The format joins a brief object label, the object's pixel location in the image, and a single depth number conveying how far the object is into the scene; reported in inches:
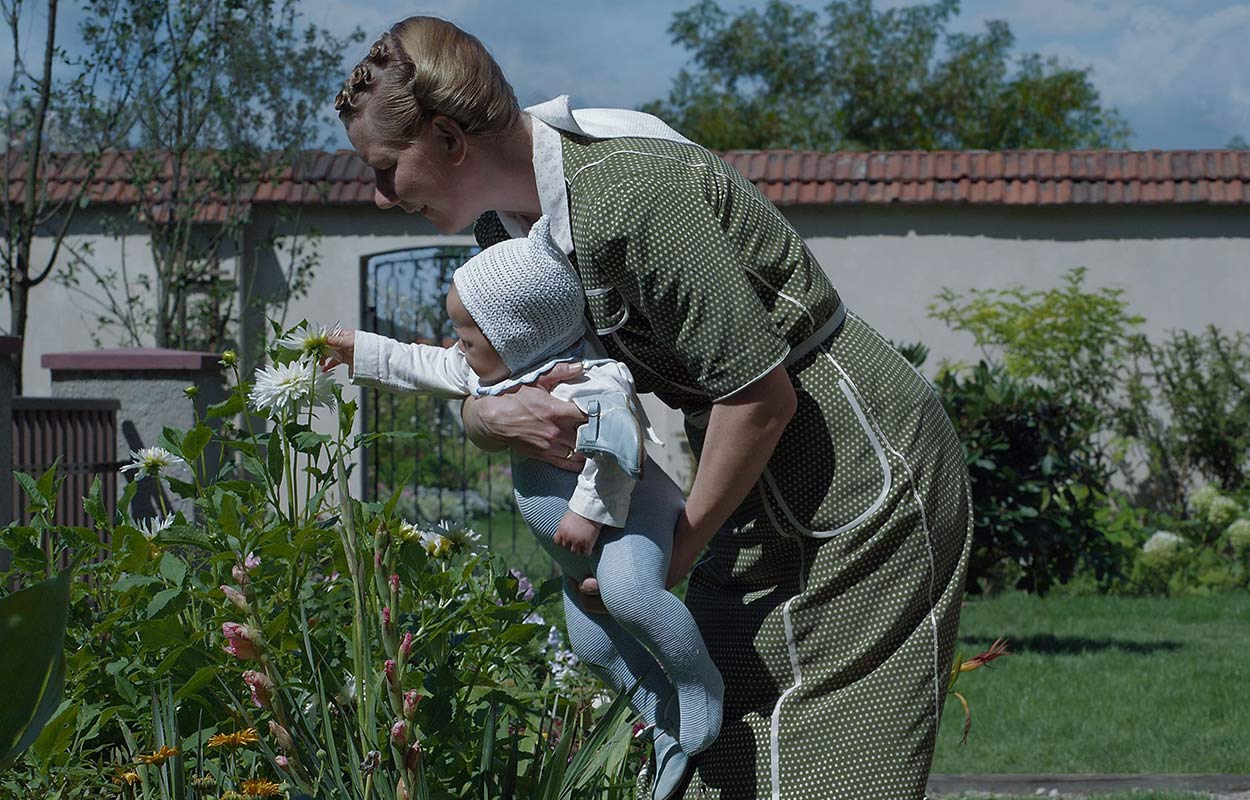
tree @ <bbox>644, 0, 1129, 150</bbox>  1256.2
